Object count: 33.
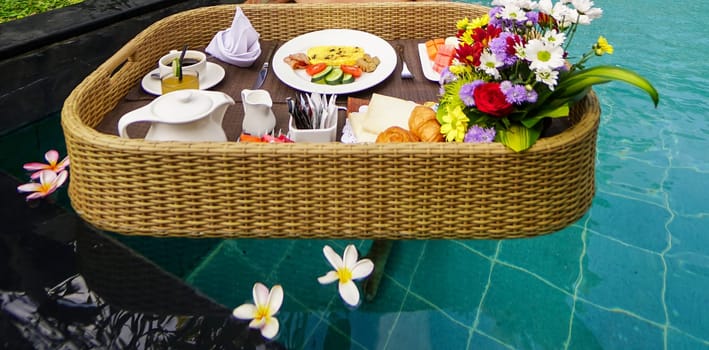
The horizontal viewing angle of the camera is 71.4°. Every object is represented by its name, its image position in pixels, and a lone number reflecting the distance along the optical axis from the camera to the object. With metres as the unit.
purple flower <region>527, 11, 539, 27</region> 1.13
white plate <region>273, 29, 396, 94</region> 1.47
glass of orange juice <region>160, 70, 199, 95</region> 1.37
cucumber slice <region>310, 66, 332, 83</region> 1.51
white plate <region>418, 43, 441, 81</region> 1.50
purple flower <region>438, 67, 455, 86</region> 1.23
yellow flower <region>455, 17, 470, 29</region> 1.31
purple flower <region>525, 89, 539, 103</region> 1.00
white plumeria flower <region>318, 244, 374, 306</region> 1.17
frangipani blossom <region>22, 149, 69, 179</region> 1.44
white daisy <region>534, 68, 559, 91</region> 0.98
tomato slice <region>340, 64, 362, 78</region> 1.53
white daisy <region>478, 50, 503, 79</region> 1.03
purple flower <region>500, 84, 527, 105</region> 0.99
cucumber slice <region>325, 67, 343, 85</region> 1.49
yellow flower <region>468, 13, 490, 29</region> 1.26
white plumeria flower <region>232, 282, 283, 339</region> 1.15
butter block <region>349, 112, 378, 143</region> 1.20
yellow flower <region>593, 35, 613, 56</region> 1.04
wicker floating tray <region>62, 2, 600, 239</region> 0.99
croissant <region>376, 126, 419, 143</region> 1.11
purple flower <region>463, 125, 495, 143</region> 1.03
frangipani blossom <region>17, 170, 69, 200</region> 1.42
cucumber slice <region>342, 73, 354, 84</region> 1.50
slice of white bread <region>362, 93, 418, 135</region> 1.23
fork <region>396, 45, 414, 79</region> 1.54
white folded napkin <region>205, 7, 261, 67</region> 1.57
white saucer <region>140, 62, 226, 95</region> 1.42
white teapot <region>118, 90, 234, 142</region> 1.06
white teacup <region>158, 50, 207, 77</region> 1.42
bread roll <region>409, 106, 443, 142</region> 1.13
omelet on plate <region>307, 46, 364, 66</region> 1.58
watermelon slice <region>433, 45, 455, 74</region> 1.50
